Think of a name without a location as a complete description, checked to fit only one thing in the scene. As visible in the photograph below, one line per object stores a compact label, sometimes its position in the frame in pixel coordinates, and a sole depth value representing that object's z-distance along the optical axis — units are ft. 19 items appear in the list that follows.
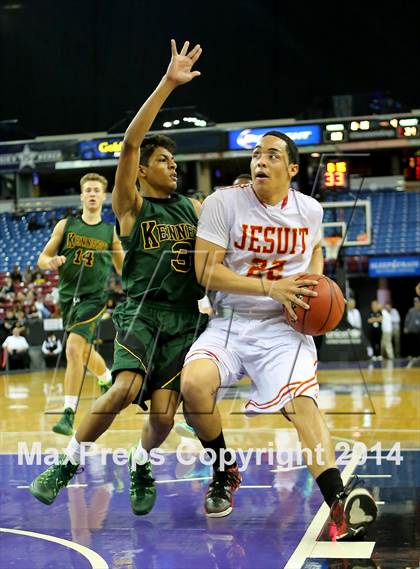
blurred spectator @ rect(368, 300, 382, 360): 60.18
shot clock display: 49.20
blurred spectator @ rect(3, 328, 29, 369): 52.93
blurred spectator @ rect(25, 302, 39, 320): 52.75
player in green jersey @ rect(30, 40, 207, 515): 15.49
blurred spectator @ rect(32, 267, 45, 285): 54.72
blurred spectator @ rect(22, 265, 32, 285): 53.01
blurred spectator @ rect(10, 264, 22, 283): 51.60
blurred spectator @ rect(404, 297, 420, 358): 57.93
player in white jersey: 14.33
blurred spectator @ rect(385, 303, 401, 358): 61.72
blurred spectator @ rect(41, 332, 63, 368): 53.51
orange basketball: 14.25
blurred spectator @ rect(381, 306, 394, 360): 60.59
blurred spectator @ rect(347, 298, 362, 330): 57.52
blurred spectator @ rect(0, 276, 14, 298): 51.83
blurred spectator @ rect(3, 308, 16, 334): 51.93
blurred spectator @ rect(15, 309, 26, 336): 51.83
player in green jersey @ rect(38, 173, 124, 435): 24.93
